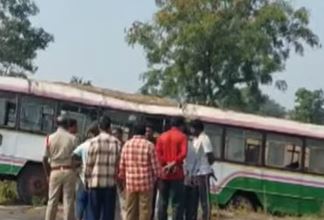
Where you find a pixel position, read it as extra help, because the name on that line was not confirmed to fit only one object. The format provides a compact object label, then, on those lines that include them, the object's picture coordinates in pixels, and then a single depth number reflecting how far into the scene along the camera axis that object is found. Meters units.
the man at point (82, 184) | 12.55
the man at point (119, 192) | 13.68
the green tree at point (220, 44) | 36.22
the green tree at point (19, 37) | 42.84
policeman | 13.35
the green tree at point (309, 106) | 54.47
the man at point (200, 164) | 15.09
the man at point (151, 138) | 13.45
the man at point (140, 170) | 12.62
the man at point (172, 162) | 13.86
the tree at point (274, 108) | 38.72
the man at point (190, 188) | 14.96
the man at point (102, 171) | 12.26
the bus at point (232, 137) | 22.62
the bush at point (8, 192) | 22.31
